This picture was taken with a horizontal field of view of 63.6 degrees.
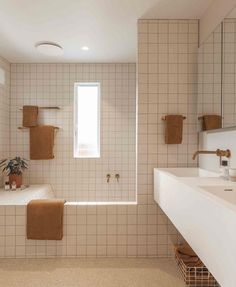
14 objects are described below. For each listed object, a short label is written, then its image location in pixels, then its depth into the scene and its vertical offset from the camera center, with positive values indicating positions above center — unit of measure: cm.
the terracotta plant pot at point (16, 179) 266 -51
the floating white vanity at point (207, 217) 71 -36
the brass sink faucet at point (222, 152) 150 -6
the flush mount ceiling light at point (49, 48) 230 +116
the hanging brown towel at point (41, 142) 278 +1
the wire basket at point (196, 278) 153 -108
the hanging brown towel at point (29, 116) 281 +39
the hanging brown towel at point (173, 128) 191 +16
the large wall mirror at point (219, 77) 144 +58
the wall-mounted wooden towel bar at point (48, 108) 290 +53
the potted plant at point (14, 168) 267 -36
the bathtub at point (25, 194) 199 -63
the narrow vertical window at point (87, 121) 300 +35
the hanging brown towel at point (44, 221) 179 -74
